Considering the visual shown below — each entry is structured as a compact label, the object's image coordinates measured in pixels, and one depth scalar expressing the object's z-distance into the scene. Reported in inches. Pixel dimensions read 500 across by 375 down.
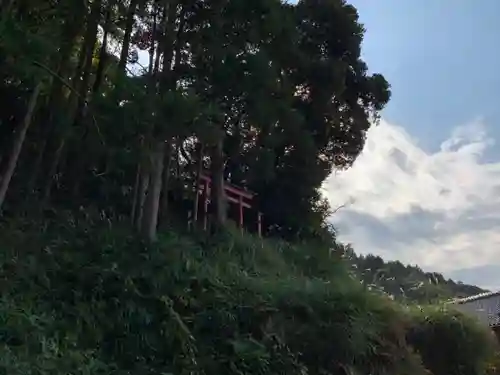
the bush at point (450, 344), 327.0
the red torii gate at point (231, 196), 412.5
